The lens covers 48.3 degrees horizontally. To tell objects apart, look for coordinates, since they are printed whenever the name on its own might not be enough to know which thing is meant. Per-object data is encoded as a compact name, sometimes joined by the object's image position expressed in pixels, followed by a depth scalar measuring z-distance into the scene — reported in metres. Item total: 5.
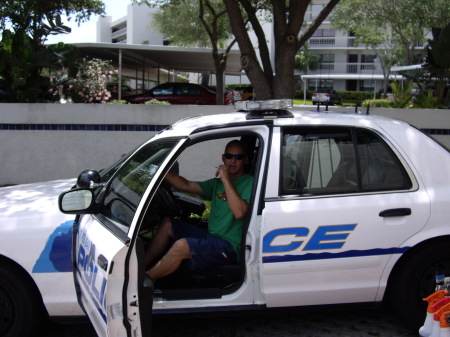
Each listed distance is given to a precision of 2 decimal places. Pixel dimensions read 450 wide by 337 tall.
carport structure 17.67
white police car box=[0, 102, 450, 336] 3.42
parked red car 18.83
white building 53.38
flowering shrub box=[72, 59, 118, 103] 9.96
